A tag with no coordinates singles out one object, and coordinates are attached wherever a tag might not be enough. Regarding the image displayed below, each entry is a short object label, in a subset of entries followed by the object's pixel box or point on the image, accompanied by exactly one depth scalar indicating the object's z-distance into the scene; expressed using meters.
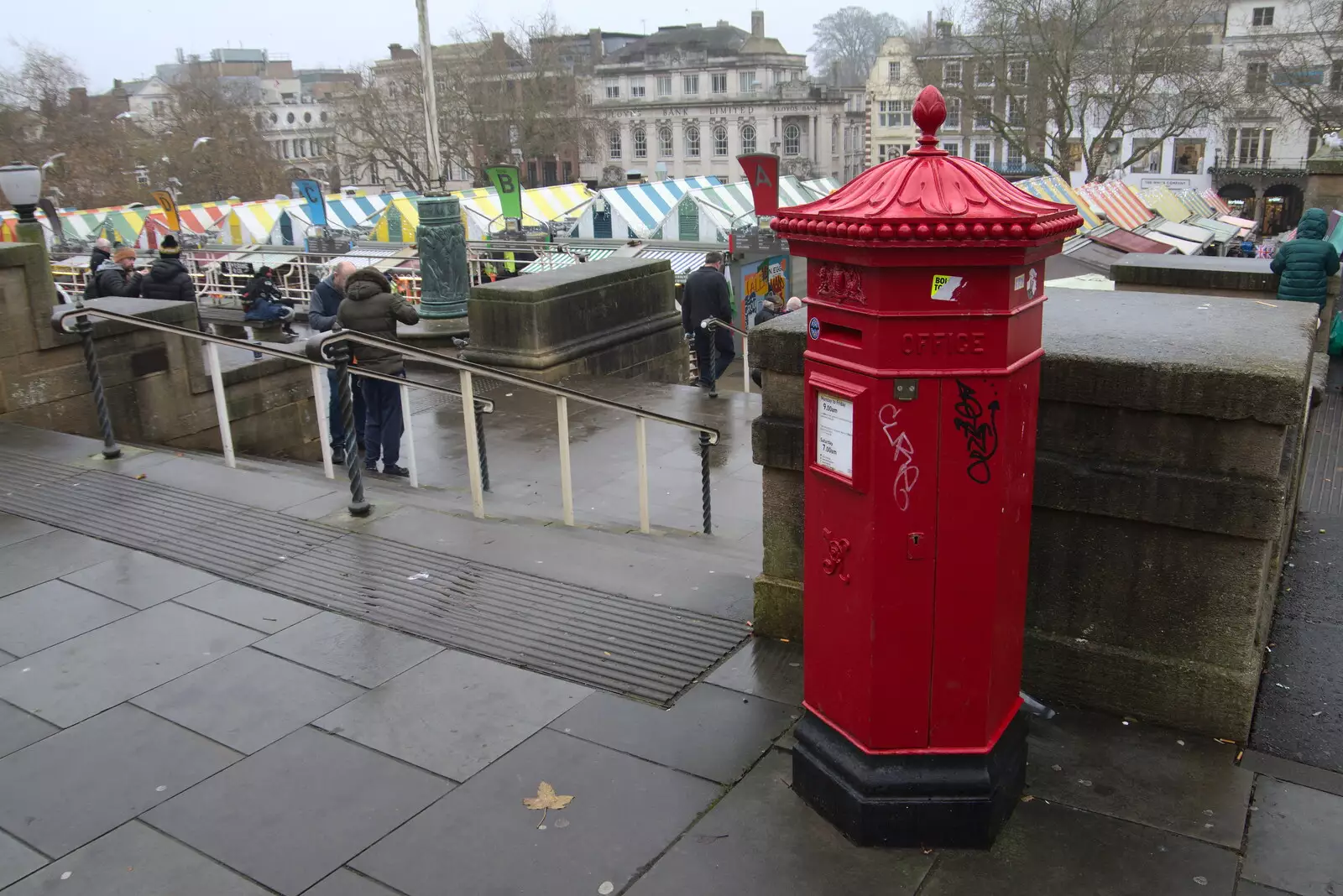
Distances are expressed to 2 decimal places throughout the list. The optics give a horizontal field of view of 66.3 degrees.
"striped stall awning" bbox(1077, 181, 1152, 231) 32.38
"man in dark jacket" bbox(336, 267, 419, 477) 8.59
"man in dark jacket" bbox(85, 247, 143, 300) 11.48
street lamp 8.99
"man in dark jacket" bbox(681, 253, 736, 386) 12.64
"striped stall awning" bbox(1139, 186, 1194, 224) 37.75
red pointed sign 16.41
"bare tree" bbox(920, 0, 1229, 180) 57.31
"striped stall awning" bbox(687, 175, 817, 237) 30.83
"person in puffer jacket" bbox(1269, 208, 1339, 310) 9.34
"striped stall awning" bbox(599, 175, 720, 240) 34.53
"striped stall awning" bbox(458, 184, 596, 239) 36.25
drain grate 4.64
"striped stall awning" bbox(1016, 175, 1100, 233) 29.86
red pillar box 2.89
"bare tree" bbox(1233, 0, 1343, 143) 43.90
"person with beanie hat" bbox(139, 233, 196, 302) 11.85
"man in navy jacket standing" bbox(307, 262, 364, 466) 9.22
